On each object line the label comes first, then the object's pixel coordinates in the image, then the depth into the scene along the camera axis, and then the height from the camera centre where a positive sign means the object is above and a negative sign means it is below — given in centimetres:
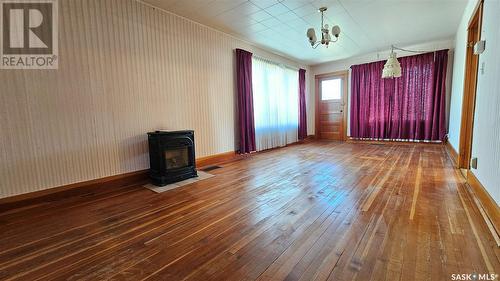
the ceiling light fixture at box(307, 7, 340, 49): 317 +125
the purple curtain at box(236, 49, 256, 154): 459 +43
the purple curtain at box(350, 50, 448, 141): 511 +37
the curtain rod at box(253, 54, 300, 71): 514 +146
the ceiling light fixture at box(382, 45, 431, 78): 430 +94
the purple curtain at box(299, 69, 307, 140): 659 +38
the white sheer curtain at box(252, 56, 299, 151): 518 +40
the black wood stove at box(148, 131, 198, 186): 292 -50
